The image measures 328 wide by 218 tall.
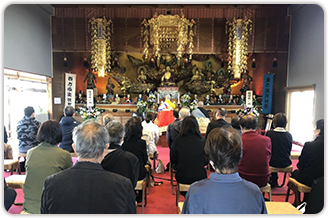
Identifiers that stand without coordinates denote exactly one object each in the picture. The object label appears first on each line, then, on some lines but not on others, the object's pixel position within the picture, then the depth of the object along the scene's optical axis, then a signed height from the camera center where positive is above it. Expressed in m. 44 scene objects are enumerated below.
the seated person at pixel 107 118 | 3.13 -0.23
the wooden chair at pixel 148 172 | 2.84 -0.99
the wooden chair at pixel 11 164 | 2.79 -0.89
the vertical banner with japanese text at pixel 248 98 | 6.69 +0.26
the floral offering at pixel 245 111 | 5.66 -0.16
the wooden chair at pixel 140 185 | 2.24 -0.92
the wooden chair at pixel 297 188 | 2.25 -0.95
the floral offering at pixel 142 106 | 6.45 -0.06
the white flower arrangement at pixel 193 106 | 6.36 -0.03
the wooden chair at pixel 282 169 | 2.84 -0.90
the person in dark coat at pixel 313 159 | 2.18 -0.60
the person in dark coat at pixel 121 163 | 1.71 -0.51
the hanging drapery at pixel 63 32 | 7.50 +2.68
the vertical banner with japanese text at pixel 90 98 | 6.15 +0.18
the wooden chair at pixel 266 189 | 2.29 -0.96
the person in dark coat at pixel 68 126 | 3.51 -0.41
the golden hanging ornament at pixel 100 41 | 7.35 +2.36
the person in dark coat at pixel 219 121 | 3.28 -0.26
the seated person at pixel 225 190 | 1.03 -0.45
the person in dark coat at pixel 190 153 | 2.26 -0.55
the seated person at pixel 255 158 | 2.17 -0.58
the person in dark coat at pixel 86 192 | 1.02 -0.46
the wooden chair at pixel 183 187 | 2.26 -0.94
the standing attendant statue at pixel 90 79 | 8.72 +1.08
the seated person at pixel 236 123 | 3.32 -0.29
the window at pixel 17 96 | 6.56 +0.25
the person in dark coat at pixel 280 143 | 2.78 -0.52
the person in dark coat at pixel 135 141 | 2.33 -0.44
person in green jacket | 1.68 -0.52
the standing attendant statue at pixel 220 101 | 8.65 +0.19
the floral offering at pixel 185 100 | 6.88 +0.17
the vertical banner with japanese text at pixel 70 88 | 7.74 +0.61
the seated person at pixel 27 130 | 3.40 -0.47
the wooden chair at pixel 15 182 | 2.24 -0.90
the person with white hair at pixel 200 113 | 5.36 -0.21
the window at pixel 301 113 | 6.02 -0.21
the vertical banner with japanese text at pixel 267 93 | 7.77 +0.51
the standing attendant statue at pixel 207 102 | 8.45 +0.14
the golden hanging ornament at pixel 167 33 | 7.32 +2.75
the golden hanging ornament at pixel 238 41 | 7.28 +2.39
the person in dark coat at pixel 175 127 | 3.26 -0.38
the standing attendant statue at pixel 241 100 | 8.35 +0.24
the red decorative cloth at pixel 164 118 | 6.12 -0.42
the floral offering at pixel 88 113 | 4.66 -0.22
